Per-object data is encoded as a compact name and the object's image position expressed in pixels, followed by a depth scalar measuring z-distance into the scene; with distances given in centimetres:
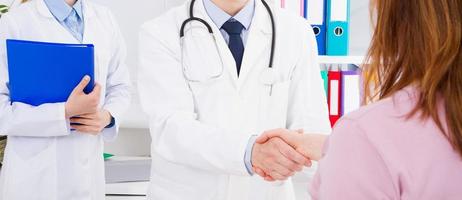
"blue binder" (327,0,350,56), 216
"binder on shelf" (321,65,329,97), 221
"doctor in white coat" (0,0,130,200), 178
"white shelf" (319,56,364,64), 217
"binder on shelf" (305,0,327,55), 216
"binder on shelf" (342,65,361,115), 221
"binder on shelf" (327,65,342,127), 221
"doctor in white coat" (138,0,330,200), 144
